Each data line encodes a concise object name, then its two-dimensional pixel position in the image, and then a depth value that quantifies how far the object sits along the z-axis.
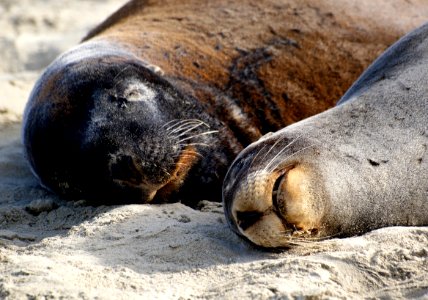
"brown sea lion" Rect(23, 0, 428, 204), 9.27
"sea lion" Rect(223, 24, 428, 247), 6.96
